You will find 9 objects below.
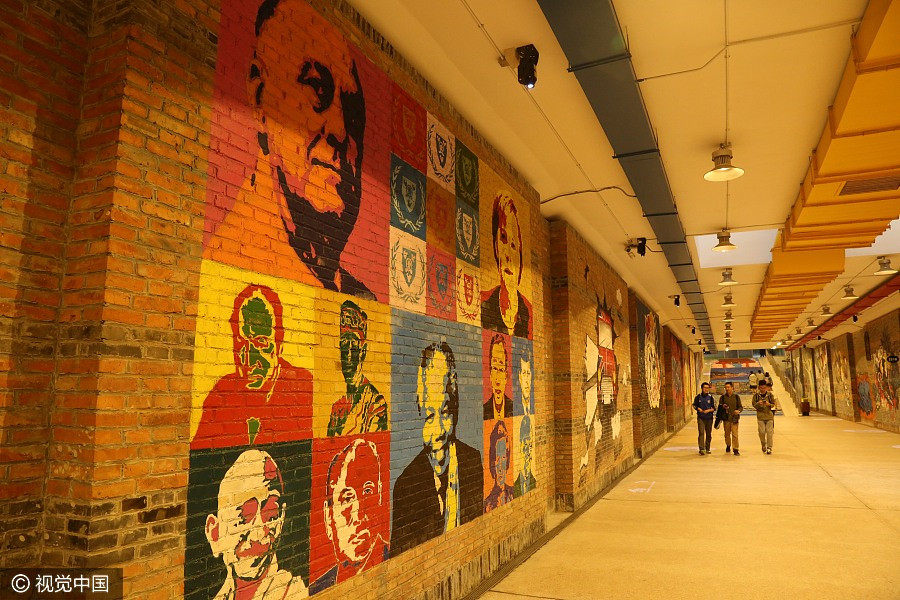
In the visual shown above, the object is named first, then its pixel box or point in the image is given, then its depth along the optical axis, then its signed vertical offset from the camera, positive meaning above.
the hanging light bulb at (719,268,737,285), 11.70 +2.07
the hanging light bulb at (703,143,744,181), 5.79 +2.09
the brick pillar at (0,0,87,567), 2.16 +0.56
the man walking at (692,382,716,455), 13.59 -0.76
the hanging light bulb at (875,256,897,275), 10.75 +2.11
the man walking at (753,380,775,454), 12.84 -0.74
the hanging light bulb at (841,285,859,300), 14.06 +2.14
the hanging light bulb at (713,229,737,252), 8.91 +2.15
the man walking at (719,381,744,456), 13.31 -0.70
